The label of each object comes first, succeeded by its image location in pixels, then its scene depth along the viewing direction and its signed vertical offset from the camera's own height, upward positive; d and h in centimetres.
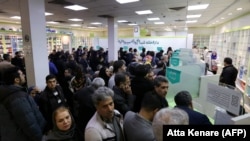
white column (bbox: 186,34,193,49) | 922 +37
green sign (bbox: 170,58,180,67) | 529 -43
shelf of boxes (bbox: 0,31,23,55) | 888 +30
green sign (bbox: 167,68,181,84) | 332 -55
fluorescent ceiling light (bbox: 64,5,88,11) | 612 +143
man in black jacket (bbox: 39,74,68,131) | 258 -76
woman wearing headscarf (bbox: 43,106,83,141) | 158 -73
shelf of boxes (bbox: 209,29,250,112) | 584 -25
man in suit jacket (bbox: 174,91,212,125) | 171 -64
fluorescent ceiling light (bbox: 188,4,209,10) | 631 +149
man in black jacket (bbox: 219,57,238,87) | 459 -69
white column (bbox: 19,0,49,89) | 386 +17
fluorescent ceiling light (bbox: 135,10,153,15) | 753 +150
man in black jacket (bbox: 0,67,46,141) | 201 -77
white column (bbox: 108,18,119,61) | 895 +37
